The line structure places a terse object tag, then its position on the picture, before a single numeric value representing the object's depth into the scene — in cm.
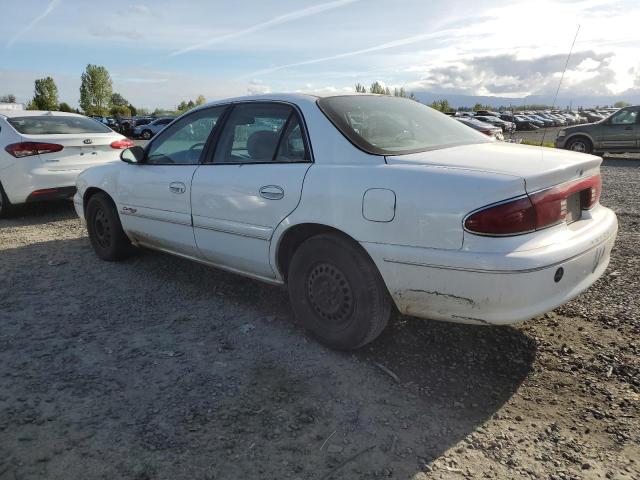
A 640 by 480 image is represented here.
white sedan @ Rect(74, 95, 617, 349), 244
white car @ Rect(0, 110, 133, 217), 662
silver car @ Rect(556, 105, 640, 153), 1402
